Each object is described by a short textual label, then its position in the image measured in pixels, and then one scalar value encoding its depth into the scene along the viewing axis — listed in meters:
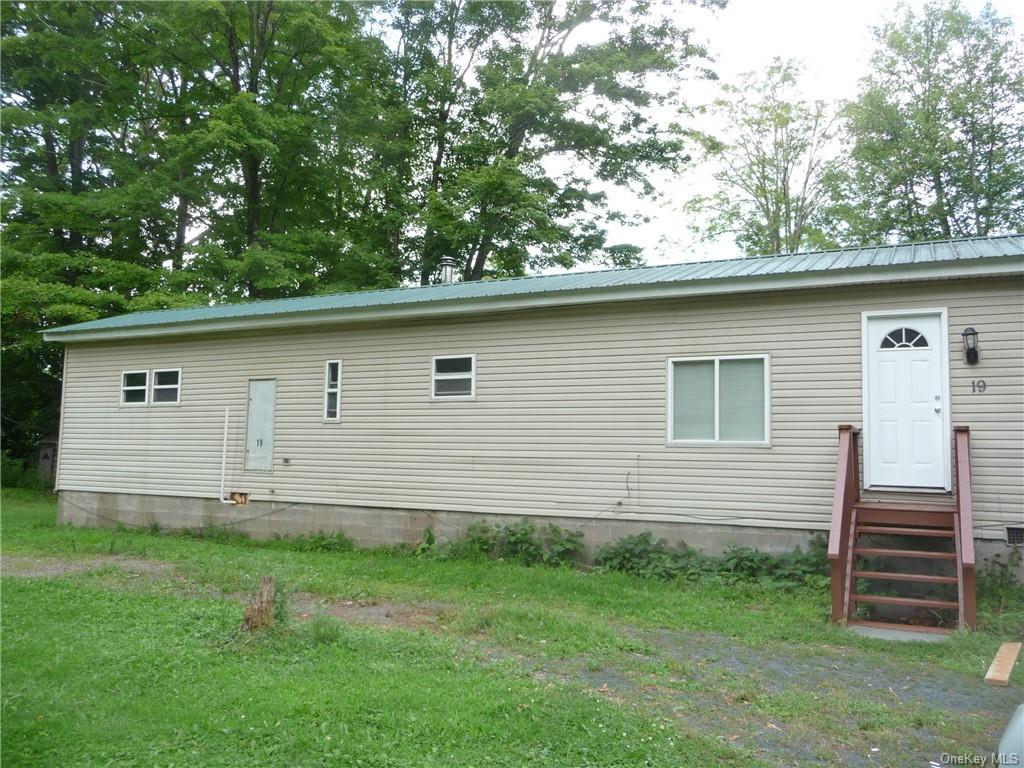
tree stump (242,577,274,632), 5.47
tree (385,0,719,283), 20.23
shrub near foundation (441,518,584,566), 9.02
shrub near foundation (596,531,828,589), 7.57
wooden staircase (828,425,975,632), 6.37
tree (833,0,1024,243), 22.06
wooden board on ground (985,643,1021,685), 4.83
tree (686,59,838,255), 26.61
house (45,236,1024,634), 7.39
